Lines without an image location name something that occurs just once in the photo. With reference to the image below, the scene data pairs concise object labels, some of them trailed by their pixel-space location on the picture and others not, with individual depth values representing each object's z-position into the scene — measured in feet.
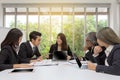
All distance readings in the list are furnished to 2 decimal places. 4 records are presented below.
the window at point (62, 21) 21.77
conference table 5.91
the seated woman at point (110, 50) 6.66
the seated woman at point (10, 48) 8.82
